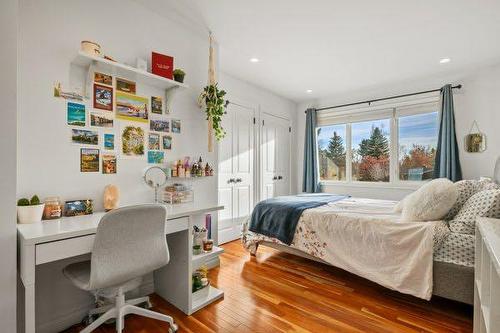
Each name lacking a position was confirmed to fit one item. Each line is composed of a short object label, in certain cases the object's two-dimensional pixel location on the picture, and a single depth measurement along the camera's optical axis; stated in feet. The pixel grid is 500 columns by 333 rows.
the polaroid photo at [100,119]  6.04
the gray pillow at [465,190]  6.66
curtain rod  11.15
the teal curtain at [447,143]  10.93
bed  5.81
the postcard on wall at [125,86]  6.47
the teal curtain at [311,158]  15.52
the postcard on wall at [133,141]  6.63
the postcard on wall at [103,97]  6.08
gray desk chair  4.32
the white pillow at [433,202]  6.40
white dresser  2.84
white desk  3.89
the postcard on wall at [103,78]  6.07
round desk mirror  6.90
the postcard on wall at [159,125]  7.21
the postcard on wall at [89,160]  5.89
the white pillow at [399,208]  8.24
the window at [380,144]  12.43
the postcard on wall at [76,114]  5.68
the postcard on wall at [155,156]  7.19
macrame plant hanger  8.59
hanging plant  8.28
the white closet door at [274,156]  14.20
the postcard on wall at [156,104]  7.23
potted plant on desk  4.78
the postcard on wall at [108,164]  6.25
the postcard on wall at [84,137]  5.75
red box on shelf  6.89
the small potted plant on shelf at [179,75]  7.25
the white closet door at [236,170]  11.75
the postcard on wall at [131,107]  6.51
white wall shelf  5.60
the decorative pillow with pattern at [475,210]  5.54
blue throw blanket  8.82
